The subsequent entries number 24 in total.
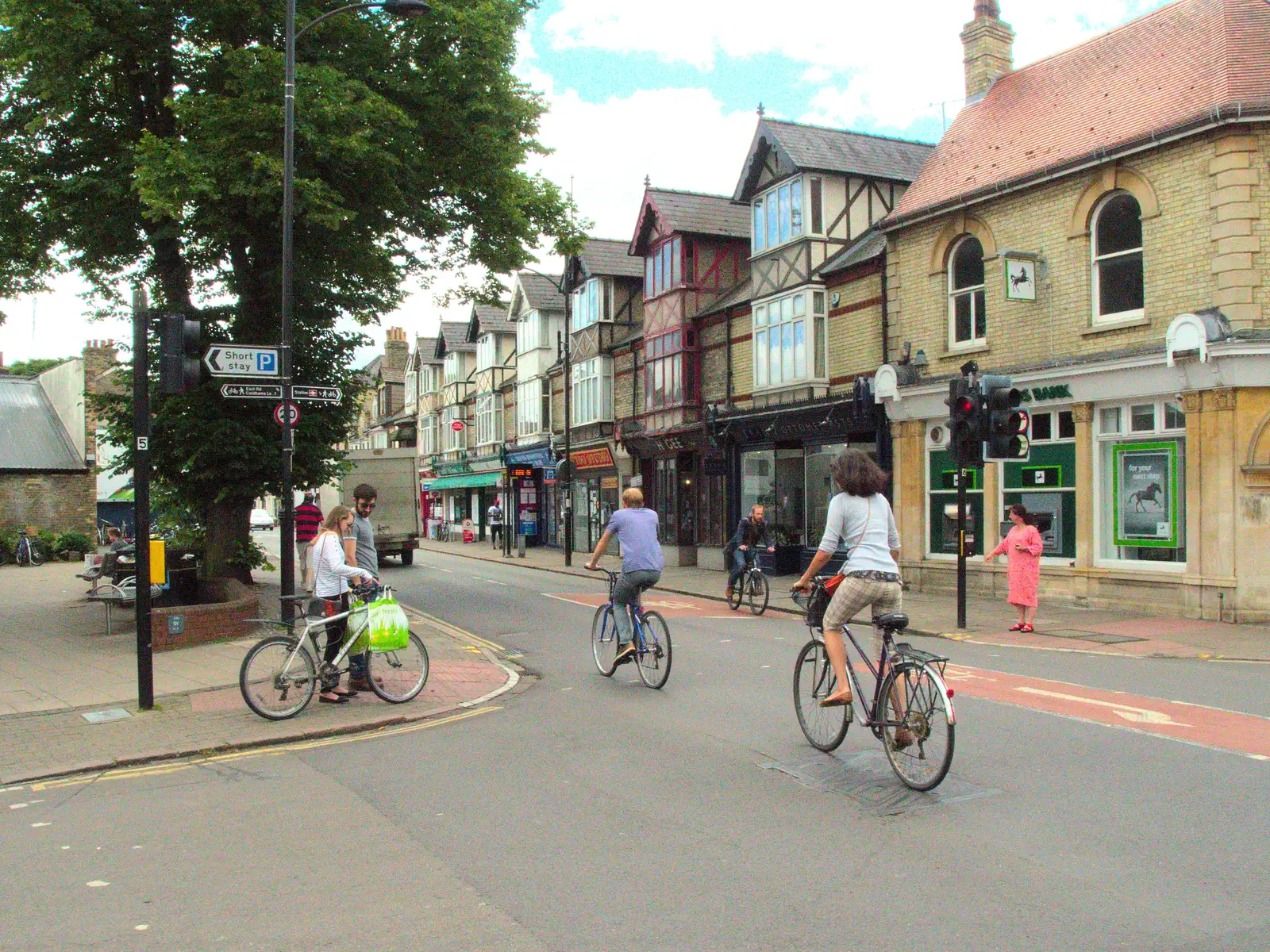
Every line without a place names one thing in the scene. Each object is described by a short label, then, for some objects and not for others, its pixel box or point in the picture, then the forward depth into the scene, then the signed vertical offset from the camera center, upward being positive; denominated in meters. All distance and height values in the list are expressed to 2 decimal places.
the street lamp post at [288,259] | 11.66 +2.71
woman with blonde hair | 9.12 -0.76
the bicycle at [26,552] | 32.16 -1.66
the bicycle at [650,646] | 9.83 -1.45
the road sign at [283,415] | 11.70 +0.91
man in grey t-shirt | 9.98 -0.44
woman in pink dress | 14.26 -1.06
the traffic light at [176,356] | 8.63 +1.16
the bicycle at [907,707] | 5.82 -1.25
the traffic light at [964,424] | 13.86 +0.88
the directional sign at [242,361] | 11.01 +1.44
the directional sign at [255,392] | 11.57 +1.16
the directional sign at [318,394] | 12.18 +1.19
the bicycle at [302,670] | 8.55 -1.49
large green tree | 14.34 +4.97
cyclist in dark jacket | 18.03 -0.90
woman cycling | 6.43 -0.37
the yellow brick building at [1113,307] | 14.68 +2.99
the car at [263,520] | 66.29 -1.69
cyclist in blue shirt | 9.76 -0.59
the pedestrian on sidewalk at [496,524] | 41.91 -1.22
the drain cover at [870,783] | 5.83 -1.74
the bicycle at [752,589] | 17.23 -1.63
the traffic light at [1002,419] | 13.66 +0.93
